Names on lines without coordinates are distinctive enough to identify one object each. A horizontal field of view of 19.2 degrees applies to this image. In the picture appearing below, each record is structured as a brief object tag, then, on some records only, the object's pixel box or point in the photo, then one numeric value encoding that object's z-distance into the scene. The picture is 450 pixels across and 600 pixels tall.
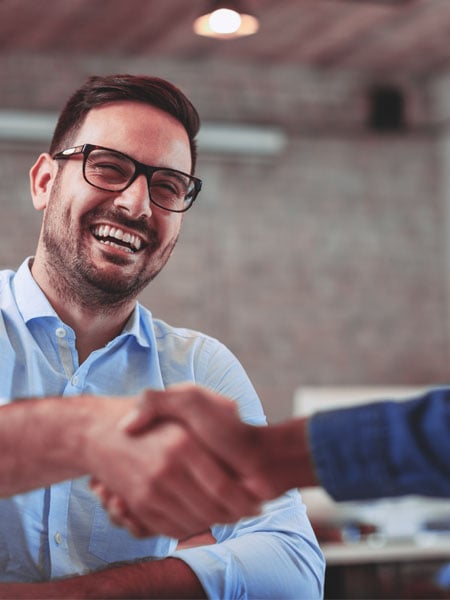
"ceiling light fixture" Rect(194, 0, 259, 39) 2.80
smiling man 1.24
